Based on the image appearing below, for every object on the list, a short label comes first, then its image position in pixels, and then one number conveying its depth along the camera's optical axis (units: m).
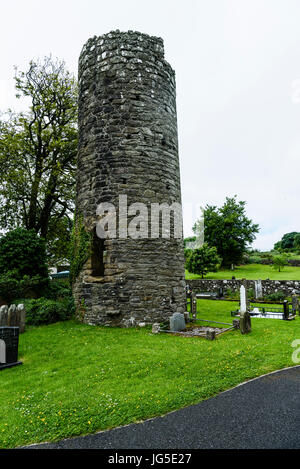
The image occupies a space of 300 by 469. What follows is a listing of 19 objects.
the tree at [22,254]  13.84
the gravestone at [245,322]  9.71
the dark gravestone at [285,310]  12.77
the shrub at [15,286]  12.63
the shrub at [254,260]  43.21
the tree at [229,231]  39.16
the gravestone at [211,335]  8.93
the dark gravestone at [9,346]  7.25
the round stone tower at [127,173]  10.93
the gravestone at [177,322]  10.38
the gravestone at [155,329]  10.06
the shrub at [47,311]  11.60
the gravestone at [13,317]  9.80
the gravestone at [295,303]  13.91
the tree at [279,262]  31.91
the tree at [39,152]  17.78
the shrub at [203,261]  29.61
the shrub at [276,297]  17.73
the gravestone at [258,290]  18.58
